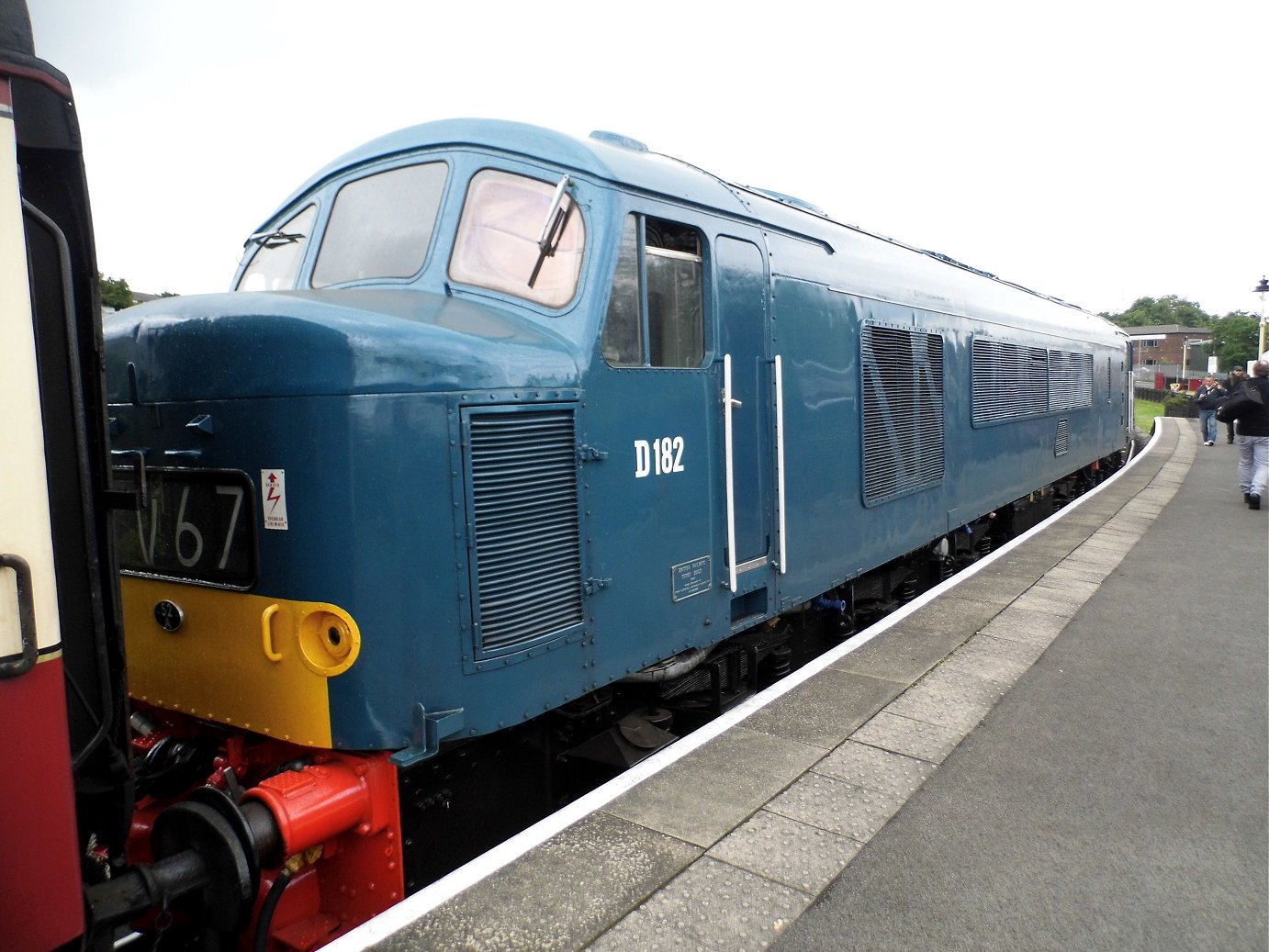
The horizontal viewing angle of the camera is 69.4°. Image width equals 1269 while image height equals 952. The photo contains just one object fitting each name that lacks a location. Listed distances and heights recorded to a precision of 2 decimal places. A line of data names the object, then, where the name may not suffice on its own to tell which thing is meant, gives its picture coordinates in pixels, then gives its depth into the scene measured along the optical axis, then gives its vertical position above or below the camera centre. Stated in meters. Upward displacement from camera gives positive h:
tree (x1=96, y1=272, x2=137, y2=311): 25.59 +3.89
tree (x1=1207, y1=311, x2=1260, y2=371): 84.88 +3.68
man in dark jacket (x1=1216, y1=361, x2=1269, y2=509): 10.54 -0.59
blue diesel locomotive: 2.91 -0.28
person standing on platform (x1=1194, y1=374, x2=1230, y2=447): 22.14 -0.75
